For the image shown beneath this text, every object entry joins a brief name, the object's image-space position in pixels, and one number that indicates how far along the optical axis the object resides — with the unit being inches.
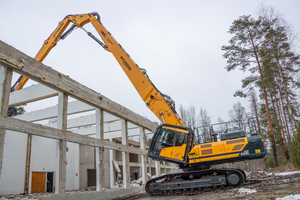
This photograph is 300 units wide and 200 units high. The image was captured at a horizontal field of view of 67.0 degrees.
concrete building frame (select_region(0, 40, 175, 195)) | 284.2
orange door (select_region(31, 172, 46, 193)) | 549.2
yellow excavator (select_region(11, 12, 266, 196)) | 353.4
